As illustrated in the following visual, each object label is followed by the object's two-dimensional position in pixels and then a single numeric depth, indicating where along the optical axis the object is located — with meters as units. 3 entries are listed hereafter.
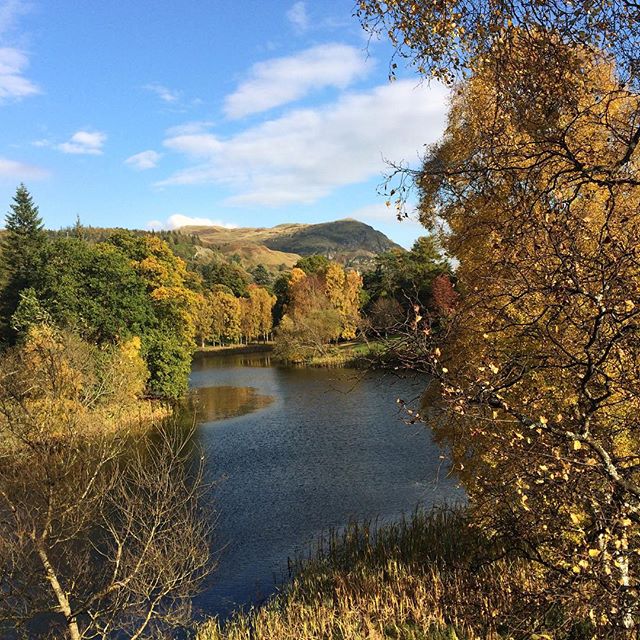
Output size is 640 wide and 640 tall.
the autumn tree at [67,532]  8.40
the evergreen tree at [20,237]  47.03
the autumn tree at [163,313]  34.38
